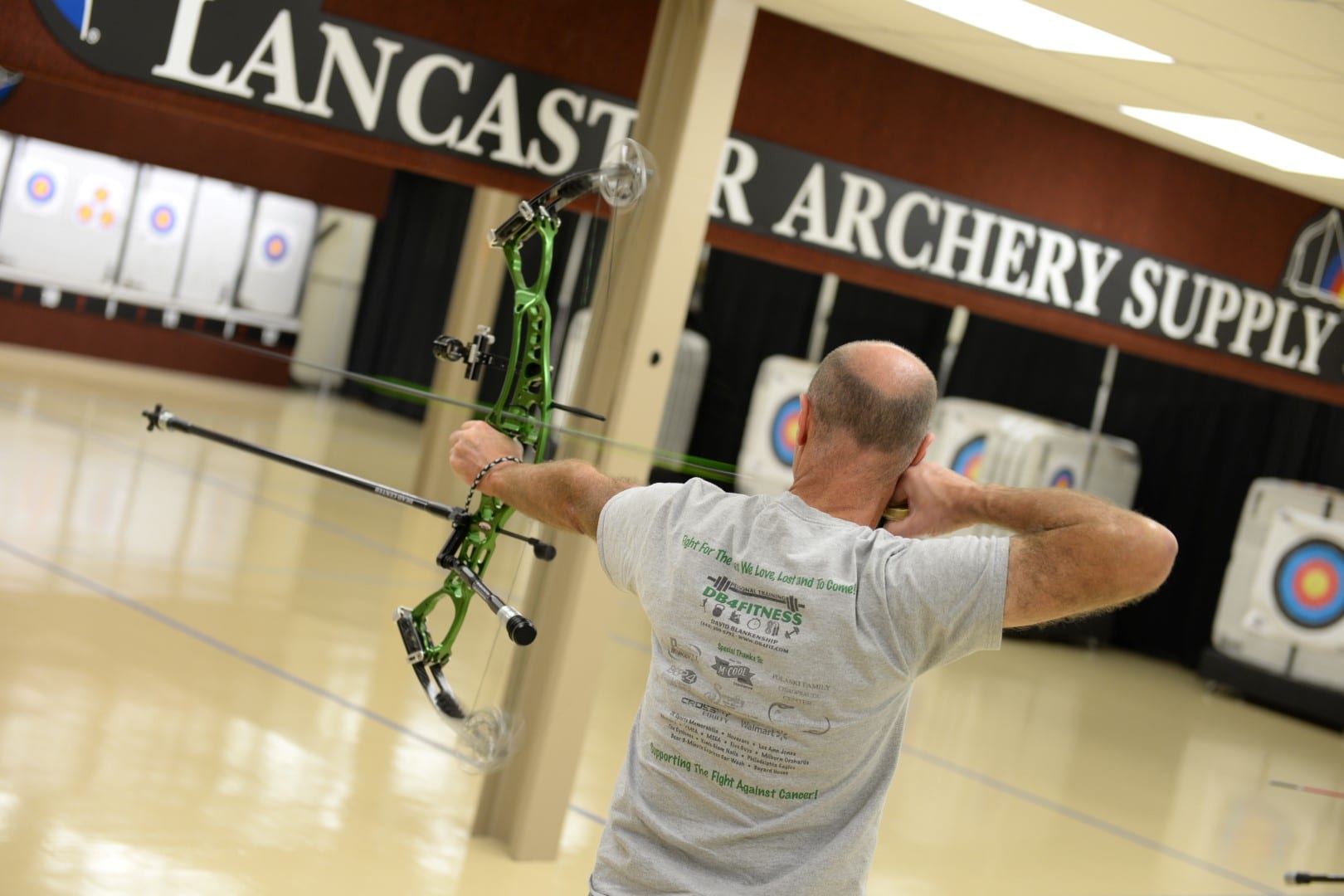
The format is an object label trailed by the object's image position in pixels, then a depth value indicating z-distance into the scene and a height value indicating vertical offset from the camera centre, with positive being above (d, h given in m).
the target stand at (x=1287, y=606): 6.73 -0.39
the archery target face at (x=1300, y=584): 6.72 -0.27
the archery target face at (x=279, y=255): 10.28 +0.29
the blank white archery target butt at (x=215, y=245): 9.87 +0.25
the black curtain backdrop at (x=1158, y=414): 7.74 +0.48
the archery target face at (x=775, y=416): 8.15 -0.05
